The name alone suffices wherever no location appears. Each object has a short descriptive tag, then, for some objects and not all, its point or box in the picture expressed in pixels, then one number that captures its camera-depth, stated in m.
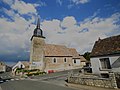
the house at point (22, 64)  37.17
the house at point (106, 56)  12.36
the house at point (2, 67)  58.27
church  25.75
